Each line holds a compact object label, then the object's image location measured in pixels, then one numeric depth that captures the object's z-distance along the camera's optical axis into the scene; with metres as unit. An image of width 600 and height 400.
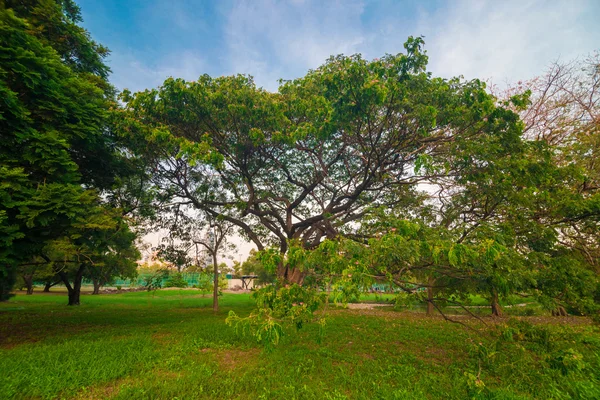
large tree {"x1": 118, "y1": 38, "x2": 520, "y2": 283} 5.51
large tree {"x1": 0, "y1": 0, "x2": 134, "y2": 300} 5.00
